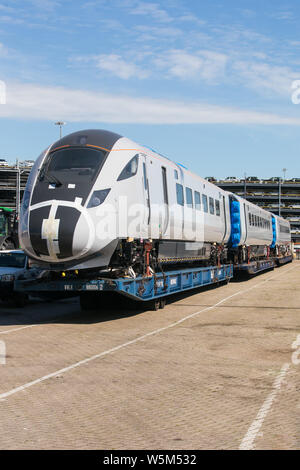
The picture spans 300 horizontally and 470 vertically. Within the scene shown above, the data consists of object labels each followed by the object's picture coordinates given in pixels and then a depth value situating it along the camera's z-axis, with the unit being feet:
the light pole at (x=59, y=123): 194.23
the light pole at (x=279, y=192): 466.45
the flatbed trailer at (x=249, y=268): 97.62
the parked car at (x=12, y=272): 53.98
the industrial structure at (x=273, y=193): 484.33
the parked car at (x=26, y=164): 341.33
